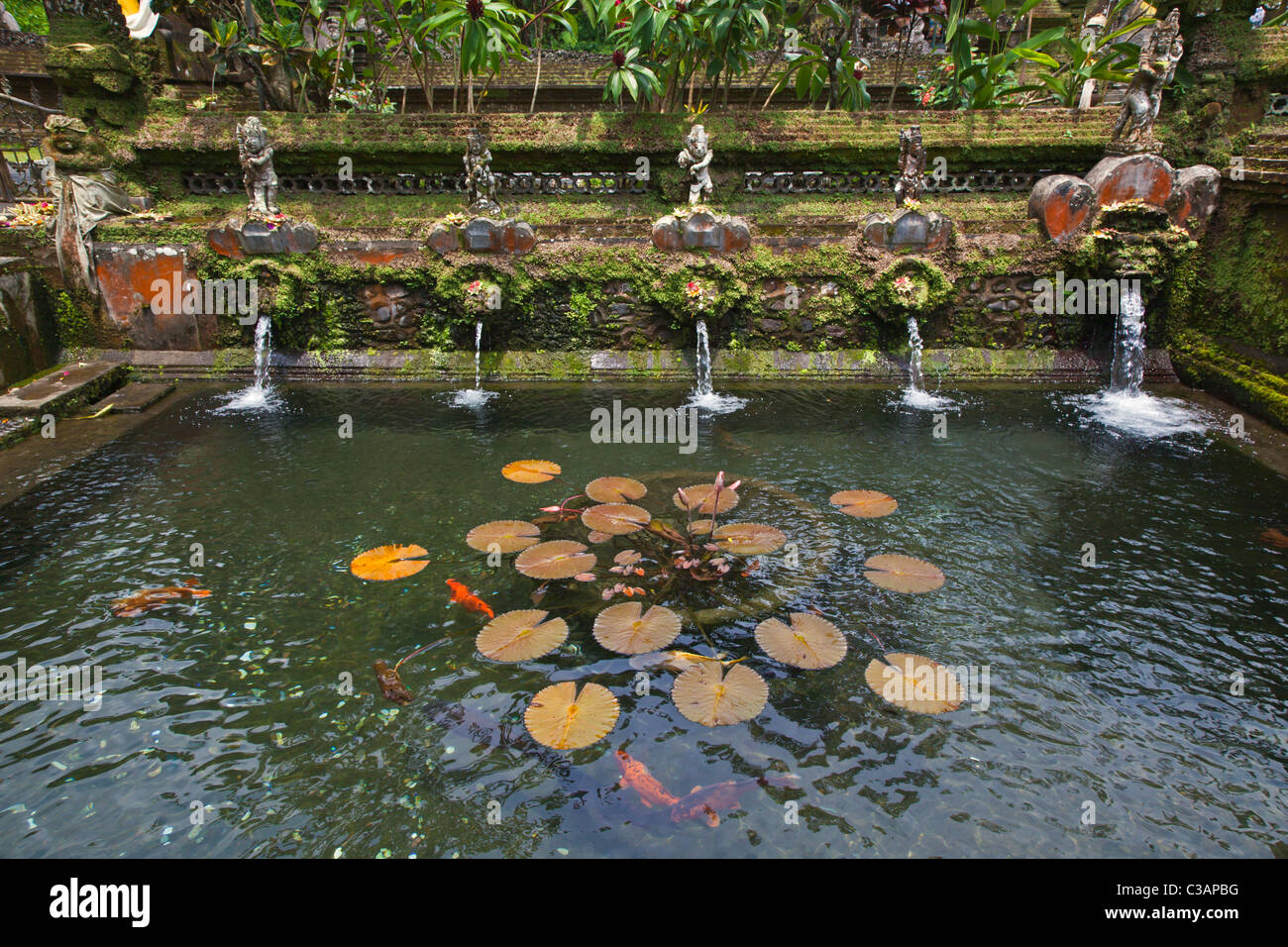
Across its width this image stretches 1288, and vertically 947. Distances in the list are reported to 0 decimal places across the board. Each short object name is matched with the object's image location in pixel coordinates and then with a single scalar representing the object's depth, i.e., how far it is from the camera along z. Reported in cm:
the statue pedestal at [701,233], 969
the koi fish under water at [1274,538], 557
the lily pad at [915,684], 397
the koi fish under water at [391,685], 403
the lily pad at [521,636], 431
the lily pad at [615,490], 610
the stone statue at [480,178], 1002
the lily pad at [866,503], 604
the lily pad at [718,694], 385
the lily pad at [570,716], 369
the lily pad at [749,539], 530
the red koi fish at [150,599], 475
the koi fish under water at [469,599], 482
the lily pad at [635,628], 433
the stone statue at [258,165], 984
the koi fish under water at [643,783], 337
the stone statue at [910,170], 1006
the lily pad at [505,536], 553
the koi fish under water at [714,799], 331
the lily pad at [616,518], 556
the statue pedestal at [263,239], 954
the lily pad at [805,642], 424
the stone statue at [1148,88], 958
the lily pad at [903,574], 499
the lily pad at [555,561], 508
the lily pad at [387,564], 523
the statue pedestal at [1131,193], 959
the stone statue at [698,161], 1013
